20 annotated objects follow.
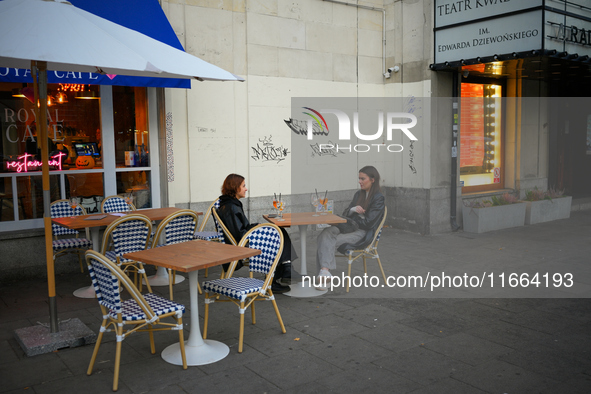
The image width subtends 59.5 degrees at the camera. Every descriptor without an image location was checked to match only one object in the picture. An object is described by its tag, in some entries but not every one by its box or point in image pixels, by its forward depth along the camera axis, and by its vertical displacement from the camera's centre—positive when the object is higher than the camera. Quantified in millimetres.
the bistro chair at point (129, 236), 5301 -797
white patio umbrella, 3672 +881
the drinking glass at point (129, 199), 6988 -531
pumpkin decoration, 7387 -21
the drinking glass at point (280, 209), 6305 -630
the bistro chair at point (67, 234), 6403 -980
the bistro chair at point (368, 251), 6184 -1145
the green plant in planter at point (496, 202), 10047 -951
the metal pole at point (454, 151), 9805 +64
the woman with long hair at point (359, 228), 6191 -879
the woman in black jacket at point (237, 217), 5555 -643
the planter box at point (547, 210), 10648 -1211
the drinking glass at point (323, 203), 6395 -577
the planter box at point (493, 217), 9789 -1232
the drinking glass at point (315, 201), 6395 -550
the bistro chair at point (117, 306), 3604 -1111
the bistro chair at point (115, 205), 7125 -627
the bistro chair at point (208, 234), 6727 -1026
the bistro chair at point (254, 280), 4359 -1104
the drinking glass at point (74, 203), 6759 -565
